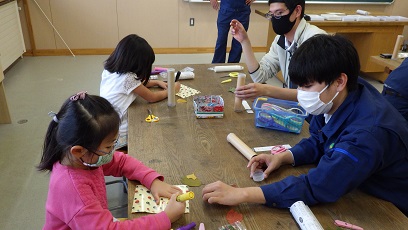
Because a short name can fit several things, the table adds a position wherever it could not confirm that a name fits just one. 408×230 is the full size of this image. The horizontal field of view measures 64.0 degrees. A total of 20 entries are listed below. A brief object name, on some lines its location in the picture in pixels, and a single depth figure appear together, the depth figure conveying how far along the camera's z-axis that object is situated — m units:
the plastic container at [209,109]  1.59
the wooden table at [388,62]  2.71
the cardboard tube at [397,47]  2.87
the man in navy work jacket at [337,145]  1.00
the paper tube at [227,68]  2.22
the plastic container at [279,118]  1.47
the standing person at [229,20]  3.85
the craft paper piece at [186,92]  1.85
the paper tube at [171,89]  1.70
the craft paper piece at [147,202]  1.01
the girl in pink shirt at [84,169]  0.96
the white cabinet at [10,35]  3.78
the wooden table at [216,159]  0.98
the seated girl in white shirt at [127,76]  1.78
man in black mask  1.94
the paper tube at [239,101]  1.67
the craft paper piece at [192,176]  1.15
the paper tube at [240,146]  1.26
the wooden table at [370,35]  4.01
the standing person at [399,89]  1.87
